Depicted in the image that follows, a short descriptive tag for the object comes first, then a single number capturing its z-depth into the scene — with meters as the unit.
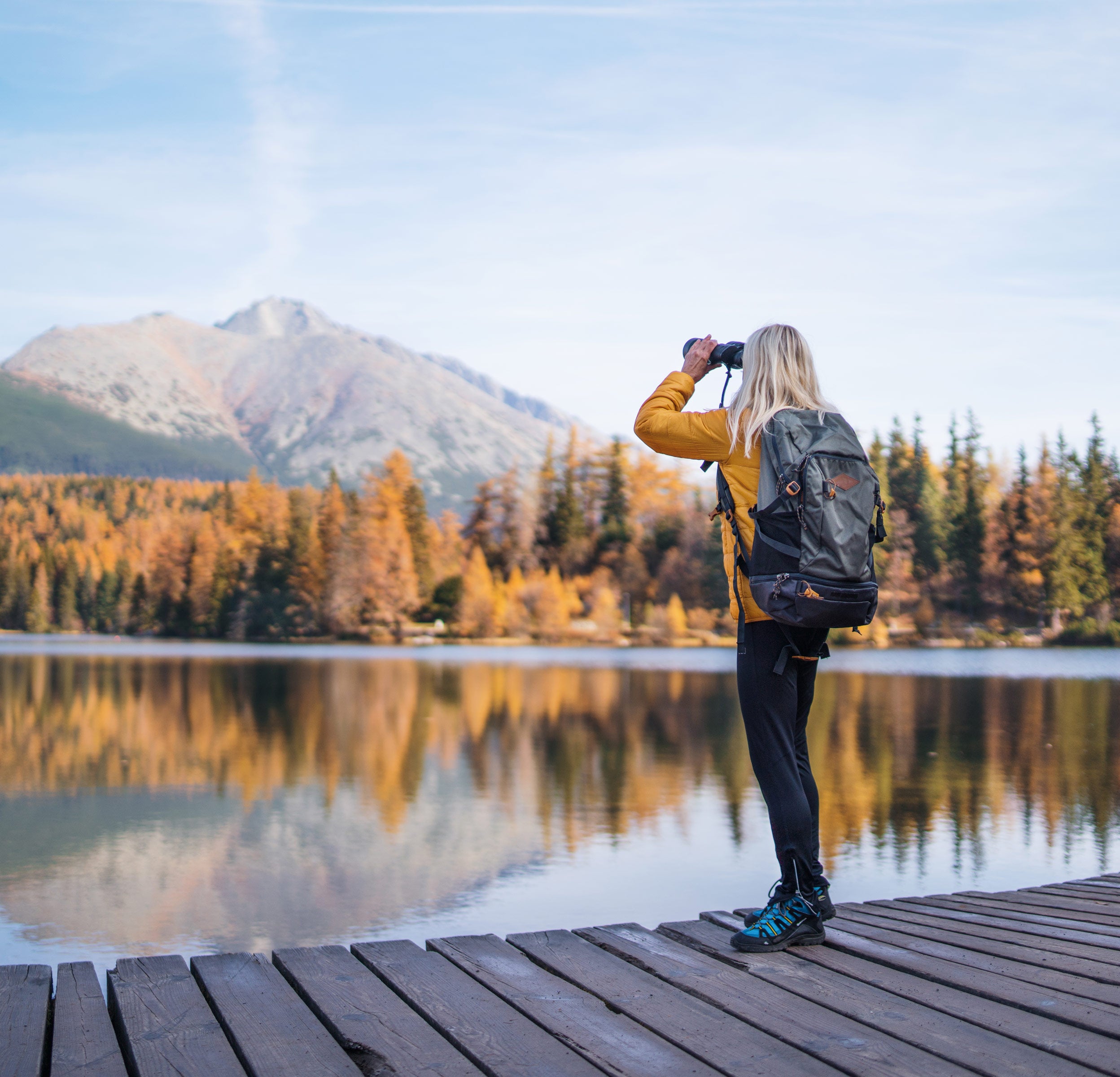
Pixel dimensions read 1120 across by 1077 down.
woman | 3.48
